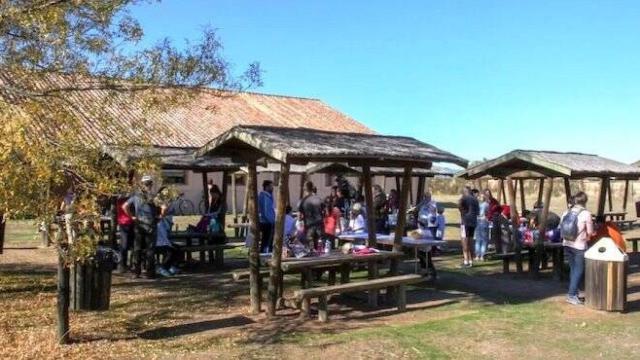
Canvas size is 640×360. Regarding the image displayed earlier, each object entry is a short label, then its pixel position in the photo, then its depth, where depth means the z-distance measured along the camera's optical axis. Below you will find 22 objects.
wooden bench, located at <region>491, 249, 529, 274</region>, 12.65
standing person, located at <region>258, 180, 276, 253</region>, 13.26
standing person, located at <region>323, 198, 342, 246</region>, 13.86
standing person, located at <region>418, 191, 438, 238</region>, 14.59
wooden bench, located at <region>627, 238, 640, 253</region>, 16.11
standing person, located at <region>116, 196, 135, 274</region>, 11.70
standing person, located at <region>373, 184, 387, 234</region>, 15.29
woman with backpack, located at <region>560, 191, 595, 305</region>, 9.27
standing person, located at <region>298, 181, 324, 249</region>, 12.62
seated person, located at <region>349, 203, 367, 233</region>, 13.91
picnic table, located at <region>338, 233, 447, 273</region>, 10.58
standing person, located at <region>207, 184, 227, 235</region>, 13.75
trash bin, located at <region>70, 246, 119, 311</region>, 7.46
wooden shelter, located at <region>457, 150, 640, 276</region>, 12.11
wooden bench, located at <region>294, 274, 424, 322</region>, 8.05
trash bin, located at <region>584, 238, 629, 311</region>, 8.80
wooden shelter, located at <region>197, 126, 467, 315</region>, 7.92
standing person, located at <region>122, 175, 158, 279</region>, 11.15
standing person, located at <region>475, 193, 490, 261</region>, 14.61
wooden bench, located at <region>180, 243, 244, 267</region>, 12.31
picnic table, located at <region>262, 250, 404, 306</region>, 8.61
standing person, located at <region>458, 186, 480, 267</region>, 13.42
